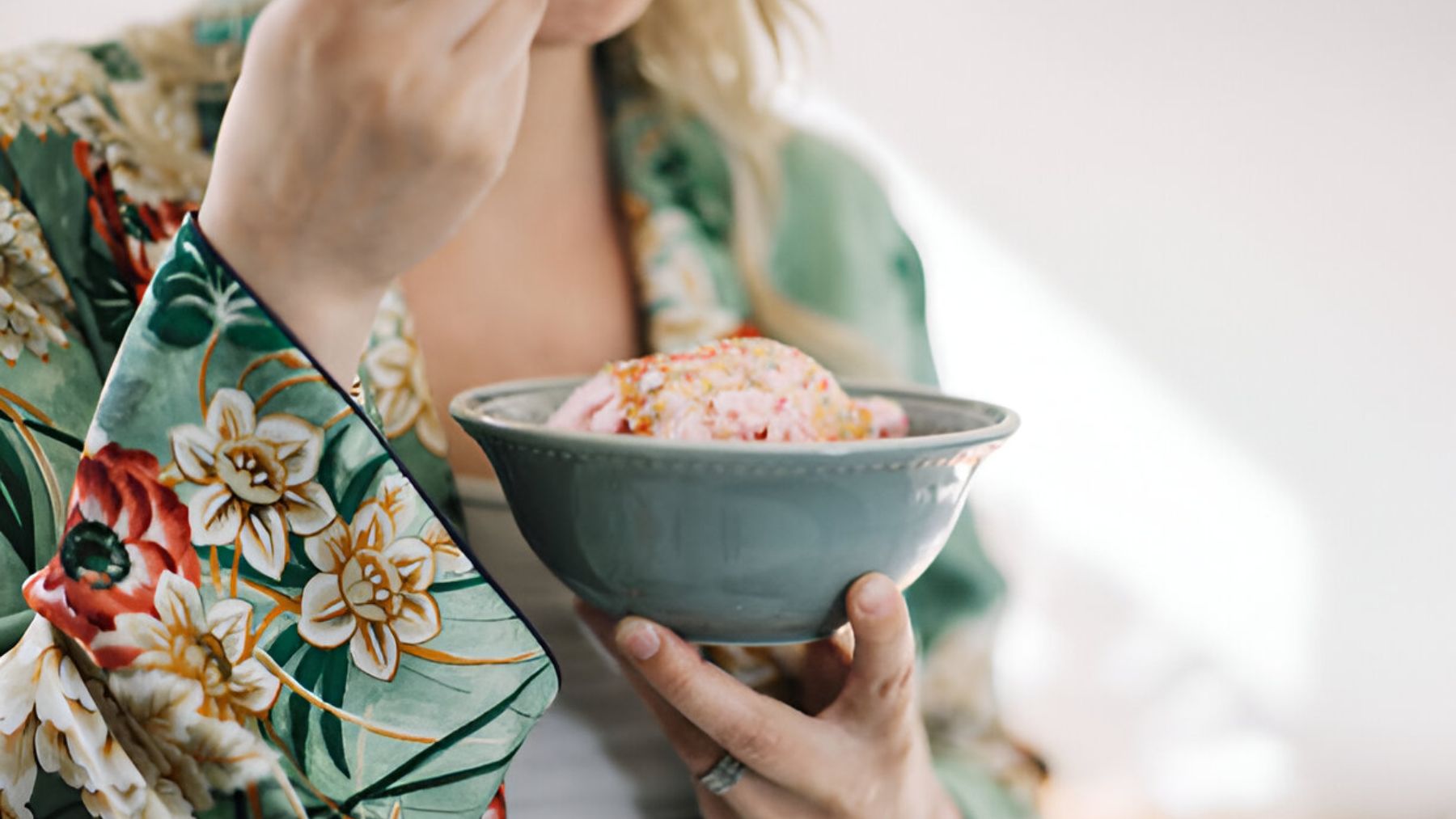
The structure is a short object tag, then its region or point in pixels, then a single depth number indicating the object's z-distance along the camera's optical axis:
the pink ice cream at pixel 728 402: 0.43
